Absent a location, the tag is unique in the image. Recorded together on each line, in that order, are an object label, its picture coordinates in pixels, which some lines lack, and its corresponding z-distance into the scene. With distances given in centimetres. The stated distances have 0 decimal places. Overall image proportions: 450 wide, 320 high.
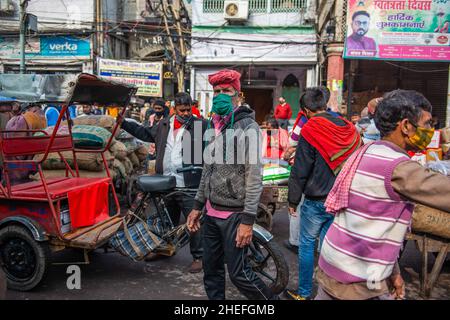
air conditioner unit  1591
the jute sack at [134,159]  880
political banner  1237
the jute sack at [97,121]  735
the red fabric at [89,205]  416
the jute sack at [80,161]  624
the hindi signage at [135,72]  1711
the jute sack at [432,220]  392
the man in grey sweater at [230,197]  298
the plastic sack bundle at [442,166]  427
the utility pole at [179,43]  1686
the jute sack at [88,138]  632
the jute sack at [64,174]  616
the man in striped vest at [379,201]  184
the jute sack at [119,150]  728
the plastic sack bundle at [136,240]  420
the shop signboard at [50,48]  1805
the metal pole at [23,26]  1387
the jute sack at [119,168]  744
